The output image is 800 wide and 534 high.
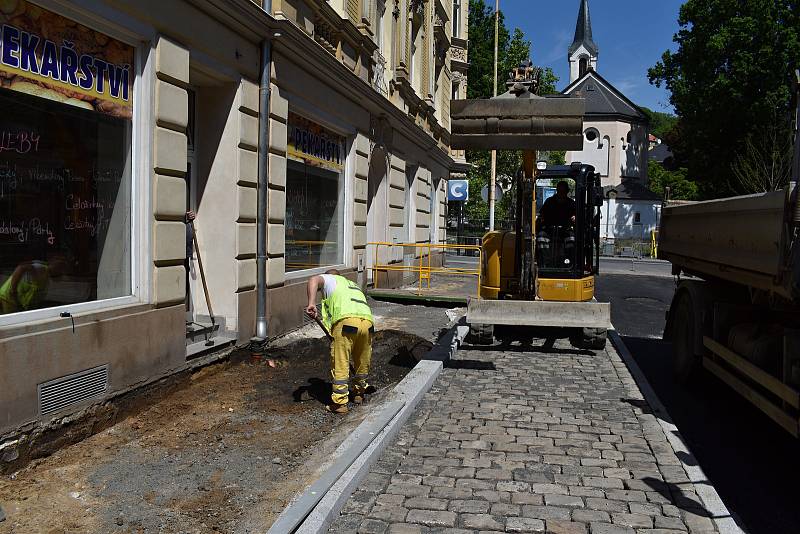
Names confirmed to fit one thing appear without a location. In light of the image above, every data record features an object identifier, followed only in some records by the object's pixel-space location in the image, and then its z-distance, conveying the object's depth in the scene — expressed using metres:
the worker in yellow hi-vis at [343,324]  6.24
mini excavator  7.48
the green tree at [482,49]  44.84
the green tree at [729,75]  36.84
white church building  62.12
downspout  8.76
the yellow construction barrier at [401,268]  15.07
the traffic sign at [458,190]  28.28
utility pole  30.19
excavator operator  9.81
